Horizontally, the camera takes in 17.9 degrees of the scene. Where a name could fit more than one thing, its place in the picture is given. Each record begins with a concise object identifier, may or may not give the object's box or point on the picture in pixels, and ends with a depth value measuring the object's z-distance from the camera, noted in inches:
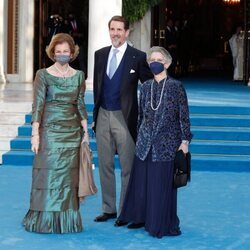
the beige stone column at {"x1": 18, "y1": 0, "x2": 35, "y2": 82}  728.3
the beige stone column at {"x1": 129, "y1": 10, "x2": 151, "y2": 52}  731.4
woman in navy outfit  267.1
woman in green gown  272.1
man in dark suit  287.6
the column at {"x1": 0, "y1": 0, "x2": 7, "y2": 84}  700.7
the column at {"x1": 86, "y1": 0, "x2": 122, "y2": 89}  582.9
